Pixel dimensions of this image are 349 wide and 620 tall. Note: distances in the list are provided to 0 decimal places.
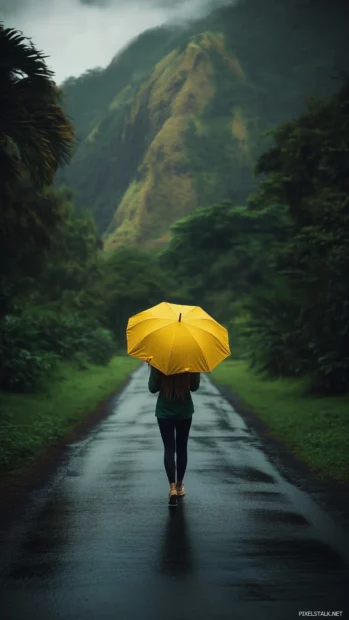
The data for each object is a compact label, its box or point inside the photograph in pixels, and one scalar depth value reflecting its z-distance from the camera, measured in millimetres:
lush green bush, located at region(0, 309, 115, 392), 21812
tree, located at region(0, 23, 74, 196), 13752
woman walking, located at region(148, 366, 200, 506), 8289
